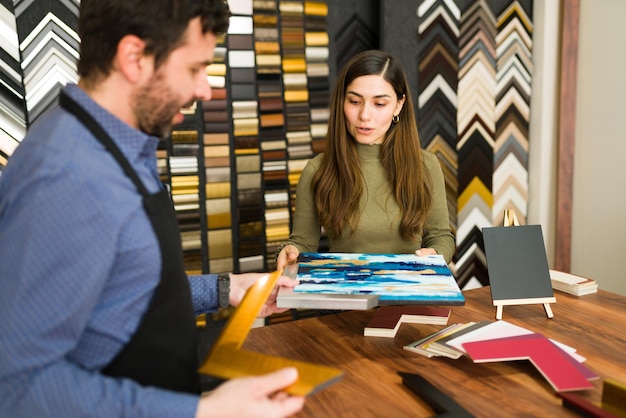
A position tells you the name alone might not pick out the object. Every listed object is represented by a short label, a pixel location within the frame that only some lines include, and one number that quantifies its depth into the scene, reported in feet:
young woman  7.27
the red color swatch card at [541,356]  4.03
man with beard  2.69
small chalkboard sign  5.46
